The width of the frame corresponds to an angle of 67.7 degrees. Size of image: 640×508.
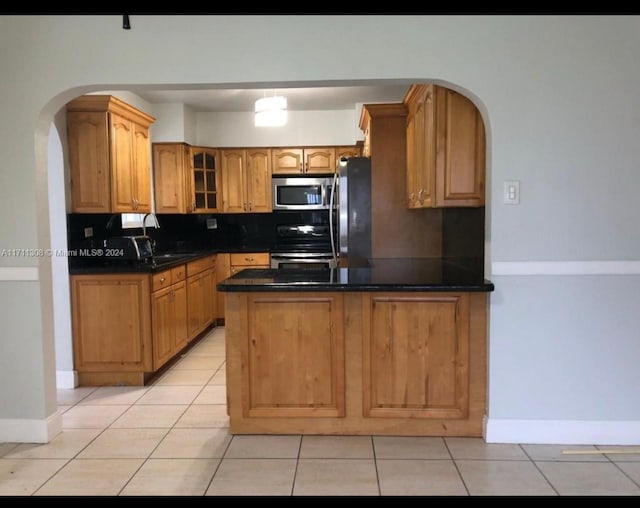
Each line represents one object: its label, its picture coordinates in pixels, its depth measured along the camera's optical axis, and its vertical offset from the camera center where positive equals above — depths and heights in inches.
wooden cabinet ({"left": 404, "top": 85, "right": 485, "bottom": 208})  103.5 +15.6
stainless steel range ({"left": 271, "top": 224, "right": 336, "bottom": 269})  216.0 -7.2
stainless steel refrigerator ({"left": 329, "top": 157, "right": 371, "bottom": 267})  159.9 +4.3
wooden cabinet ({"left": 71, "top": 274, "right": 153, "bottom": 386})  136.6 -28.1
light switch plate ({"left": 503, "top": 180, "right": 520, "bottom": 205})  95.2 +5.9
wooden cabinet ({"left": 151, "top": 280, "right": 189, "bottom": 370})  141.2 -30.4
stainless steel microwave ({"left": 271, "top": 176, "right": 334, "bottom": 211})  213.6 +14.0
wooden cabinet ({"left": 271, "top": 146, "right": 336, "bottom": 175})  214.7 +29.4
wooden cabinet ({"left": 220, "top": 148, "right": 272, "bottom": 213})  216.2 +20.6
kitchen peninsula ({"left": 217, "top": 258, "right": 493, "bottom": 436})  99.6 -28.5
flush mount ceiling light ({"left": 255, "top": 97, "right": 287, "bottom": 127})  156.3 +37.5
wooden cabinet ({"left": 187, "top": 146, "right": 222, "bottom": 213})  207.3 +19.6
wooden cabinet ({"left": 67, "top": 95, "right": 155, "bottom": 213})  140.1 +21.8
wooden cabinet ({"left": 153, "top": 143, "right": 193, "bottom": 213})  201.6 +20.7
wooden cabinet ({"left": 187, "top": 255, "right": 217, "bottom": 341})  173.5 -26.8
